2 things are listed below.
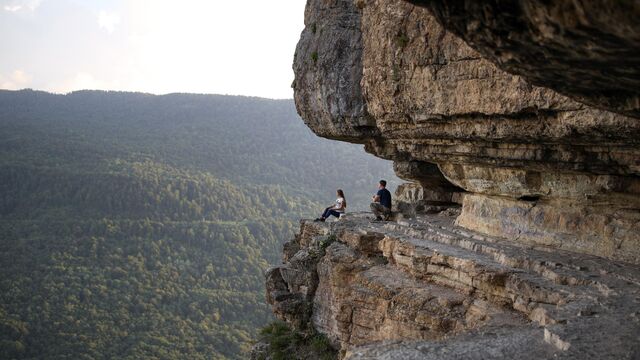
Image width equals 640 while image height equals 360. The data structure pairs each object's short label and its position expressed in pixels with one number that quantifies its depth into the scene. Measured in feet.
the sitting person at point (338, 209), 60.54
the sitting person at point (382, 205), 53.01
